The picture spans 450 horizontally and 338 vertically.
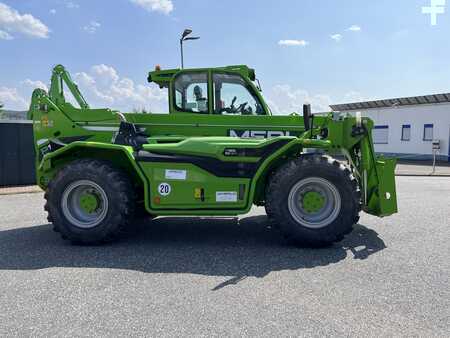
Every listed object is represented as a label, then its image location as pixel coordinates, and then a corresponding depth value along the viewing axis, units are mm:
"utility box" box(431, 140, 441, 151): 19352
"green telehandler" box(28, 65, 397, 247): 5180
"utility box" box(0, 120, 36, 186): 11516
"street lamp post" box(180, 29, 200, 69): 15391
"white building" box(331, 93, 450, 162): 25484
